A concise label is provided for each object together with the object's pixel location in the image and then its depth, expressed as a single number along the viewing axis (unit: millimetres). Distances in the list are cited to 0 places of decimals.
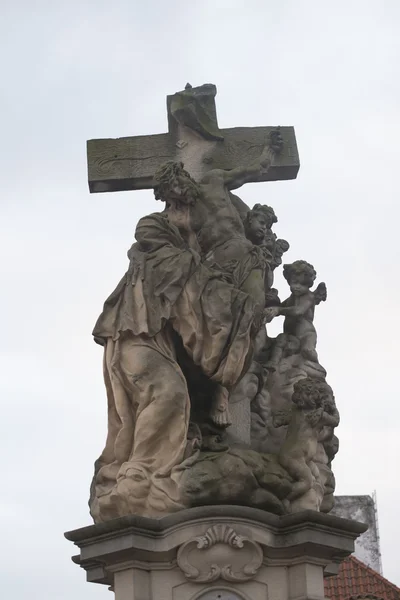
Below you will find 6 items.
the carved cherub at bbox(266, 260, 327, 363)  17016
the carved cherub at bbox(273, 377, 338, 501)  14927
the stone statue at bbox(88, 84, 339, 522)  14597
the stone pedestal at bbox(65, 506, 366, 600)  14054
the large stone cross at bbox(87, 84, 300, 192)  17936
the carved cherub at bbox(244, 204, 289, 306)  17087
